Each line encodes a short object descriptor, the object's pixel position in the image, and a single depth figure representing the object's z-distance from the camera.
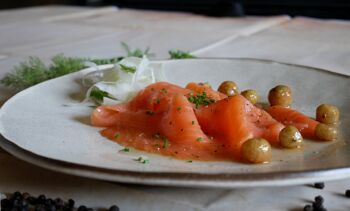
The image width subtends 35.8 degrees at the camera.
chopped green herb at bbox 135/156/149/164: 0.31
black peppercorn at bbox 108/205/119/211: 0.27
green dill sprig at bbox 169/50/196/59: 0.54
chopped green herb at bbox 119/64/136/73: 0.45
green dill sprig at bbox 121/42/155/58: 0.54
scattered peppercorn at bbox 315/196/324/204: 0.28
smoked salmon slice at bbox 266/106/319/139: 0.37
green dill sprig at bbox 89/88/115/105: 0.43
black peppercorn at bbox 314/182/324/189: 0.30
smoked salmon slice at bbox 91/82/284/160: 0.33
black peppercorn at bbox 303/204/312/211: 0.28
